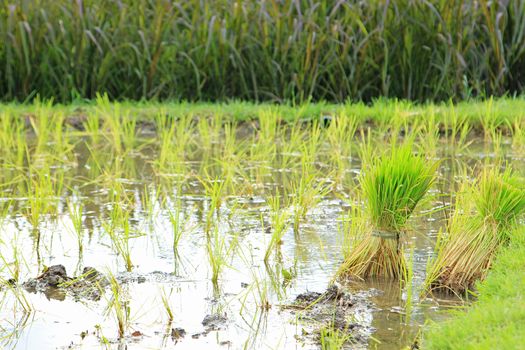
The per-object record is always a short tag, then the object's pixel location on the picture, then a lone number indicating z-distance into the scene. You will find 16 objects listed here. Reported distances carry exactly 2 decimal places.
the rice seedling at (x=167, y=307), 6.04
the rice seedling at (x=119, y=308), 5.82
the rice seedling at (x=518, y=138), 10.95
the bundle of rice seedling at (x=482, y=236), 6.79
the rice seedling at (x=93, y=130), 11.96
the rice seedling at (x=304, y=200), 8.29
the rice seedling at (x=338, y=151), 10.40
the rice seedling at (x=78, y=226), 7.55
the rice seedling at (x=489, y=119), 11.88
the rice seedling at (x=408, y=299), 6.18
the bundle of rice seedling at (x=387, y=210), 6.84
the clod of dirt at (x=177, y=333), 5.85
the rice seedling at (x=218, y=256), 6.84
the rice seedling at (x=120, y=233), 7.24
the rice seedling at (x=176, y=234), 7.48
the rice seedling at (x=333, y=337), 5.25
